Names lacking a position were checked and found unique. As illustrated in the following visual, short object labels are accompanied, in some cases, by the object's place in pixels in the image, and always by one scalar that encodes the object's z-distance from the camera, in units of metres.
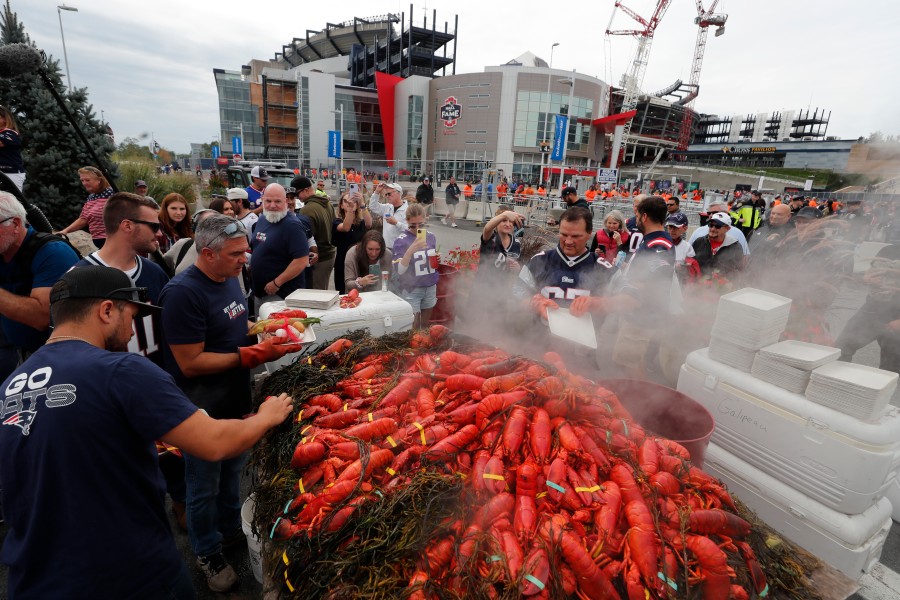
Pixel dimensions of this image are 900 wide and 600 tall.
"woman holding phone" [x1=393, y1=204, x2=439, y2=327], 5.34
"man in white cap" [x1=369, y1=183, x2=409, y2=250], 7.33
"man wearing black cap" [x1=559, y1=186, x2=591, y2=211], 8.69
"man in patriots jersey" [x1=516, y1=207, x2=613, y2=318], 3.92
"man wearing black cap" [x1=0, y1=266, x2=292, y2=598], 1.50
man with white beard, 4.69
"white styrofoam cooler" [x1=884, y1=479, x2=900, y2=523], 3.29
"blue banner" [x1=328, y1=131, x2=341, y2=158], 22.59
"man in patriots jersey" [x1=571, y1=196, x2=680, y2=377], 3.97
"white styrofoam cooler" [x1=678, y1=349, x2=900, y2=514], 2.36
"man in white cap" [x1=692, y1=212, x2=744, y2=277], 5.91
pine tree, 9.13
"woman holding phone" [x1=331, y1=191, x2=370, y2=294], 6.79
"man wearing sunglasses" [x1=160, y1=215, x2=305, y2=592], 2.55
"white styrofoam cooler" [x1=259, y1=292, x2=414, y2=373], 4.00
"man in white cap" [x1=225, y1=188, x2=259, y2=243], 6.67
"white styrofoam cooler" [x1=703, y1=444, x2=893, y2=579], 2.45
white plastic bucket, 2.27
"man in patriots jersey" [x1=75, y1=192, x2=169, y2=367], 2.85
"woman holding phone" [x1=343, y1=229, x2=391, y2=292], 5.49
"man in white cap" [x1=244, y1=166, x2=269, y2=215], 9.01
